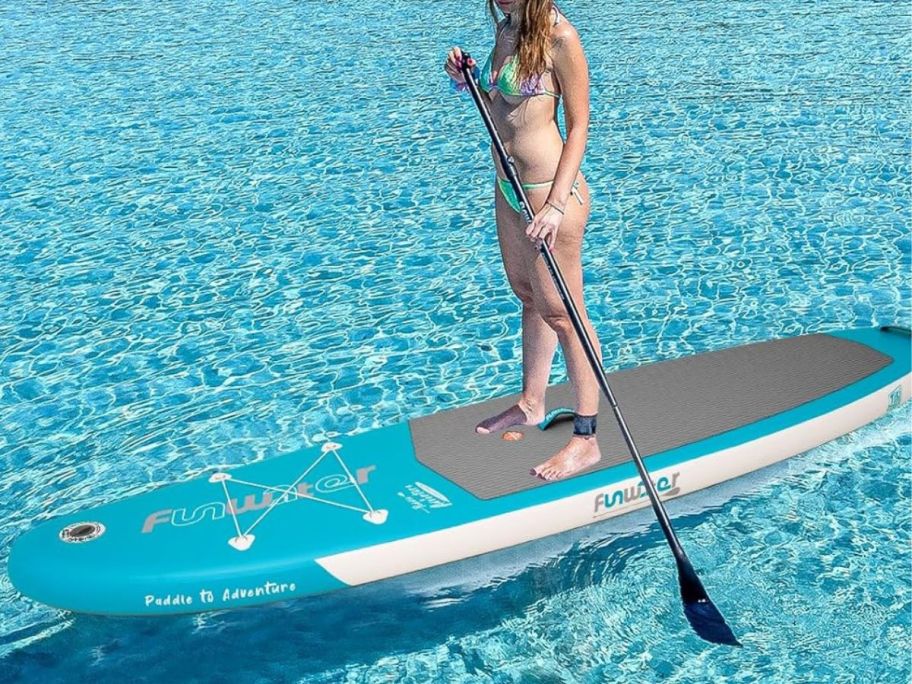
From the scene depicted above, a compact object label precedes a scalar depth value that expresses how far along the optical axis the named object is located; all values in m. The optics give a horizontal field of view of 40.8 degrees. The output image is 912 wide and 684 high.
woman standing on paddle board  4.06
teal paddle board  4.25
